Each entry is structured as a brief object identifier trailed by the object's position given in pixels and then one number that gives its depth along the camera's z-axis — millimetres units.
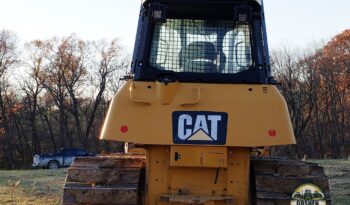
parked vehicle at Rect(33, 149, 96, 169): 37875
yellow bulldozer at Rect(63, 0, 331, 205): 5109
